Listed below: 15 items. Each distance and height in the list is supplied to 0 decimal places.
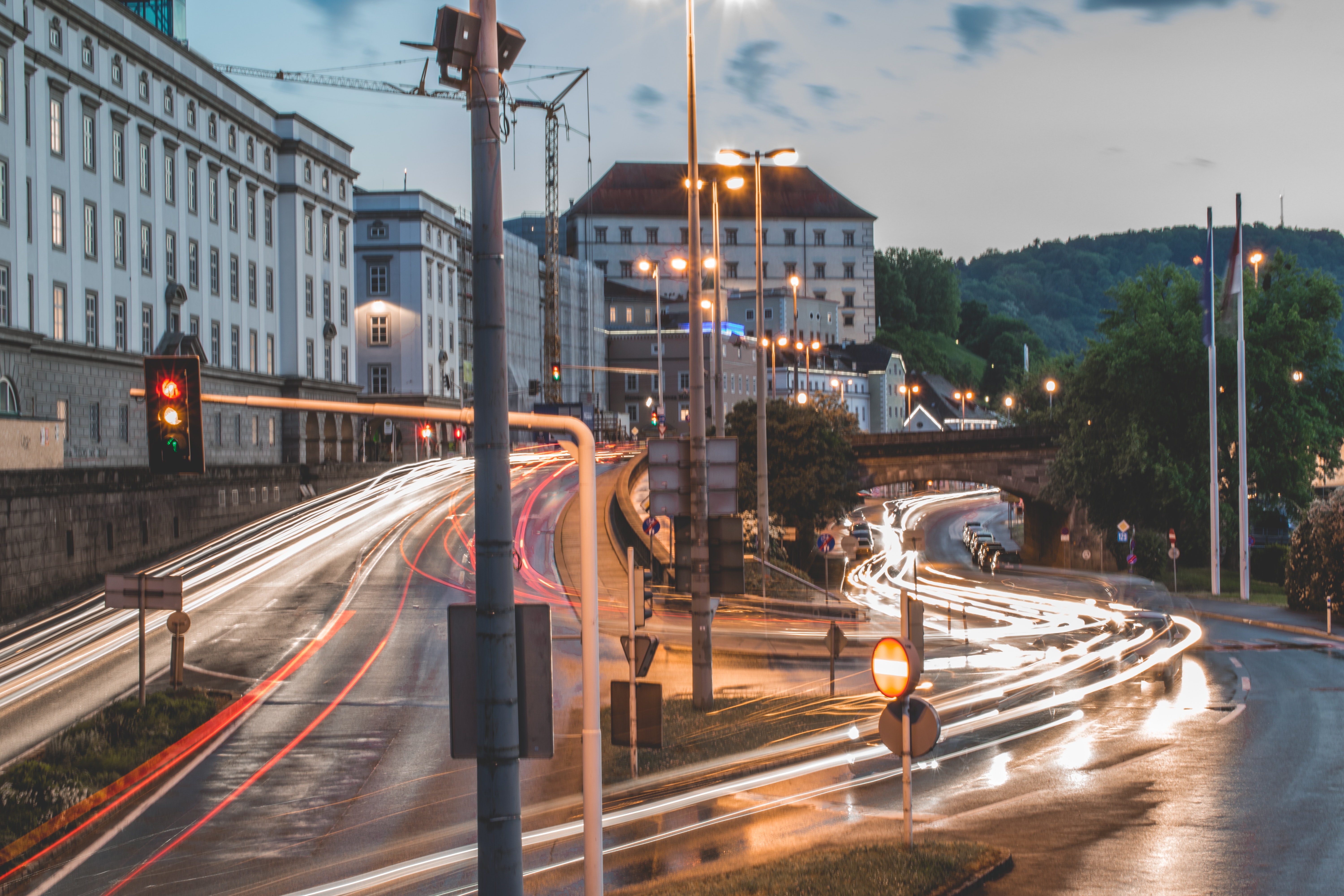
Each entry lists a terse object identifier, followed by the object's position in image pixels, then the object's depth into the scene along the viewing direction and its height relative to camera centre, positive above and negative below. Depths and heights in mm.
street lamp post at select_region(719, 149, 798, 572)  38219 -817
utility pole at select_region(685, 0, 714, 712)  20719 -729
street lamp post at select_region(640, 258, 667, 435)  47406 +6953
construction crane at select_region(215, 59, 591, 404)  122038 +25209
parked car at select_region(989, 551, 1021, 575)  69625 -6754
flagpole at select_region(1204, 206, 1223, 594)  47500 +525
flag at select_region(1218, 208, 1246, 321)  45312 +6089
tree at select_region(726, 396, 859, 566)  53094 -448
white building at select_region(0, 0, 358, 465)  51062 +11345
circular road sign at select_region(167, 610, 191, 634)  24656 -3275
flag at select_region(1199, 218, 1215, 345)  47344 +5431
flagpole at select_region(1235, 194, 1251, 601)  46938 -900
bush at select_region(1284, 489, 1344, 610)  41844 -3997
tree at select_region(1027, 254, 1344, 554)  59375 +1912
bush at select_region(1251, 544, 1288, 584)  63656 -6183
